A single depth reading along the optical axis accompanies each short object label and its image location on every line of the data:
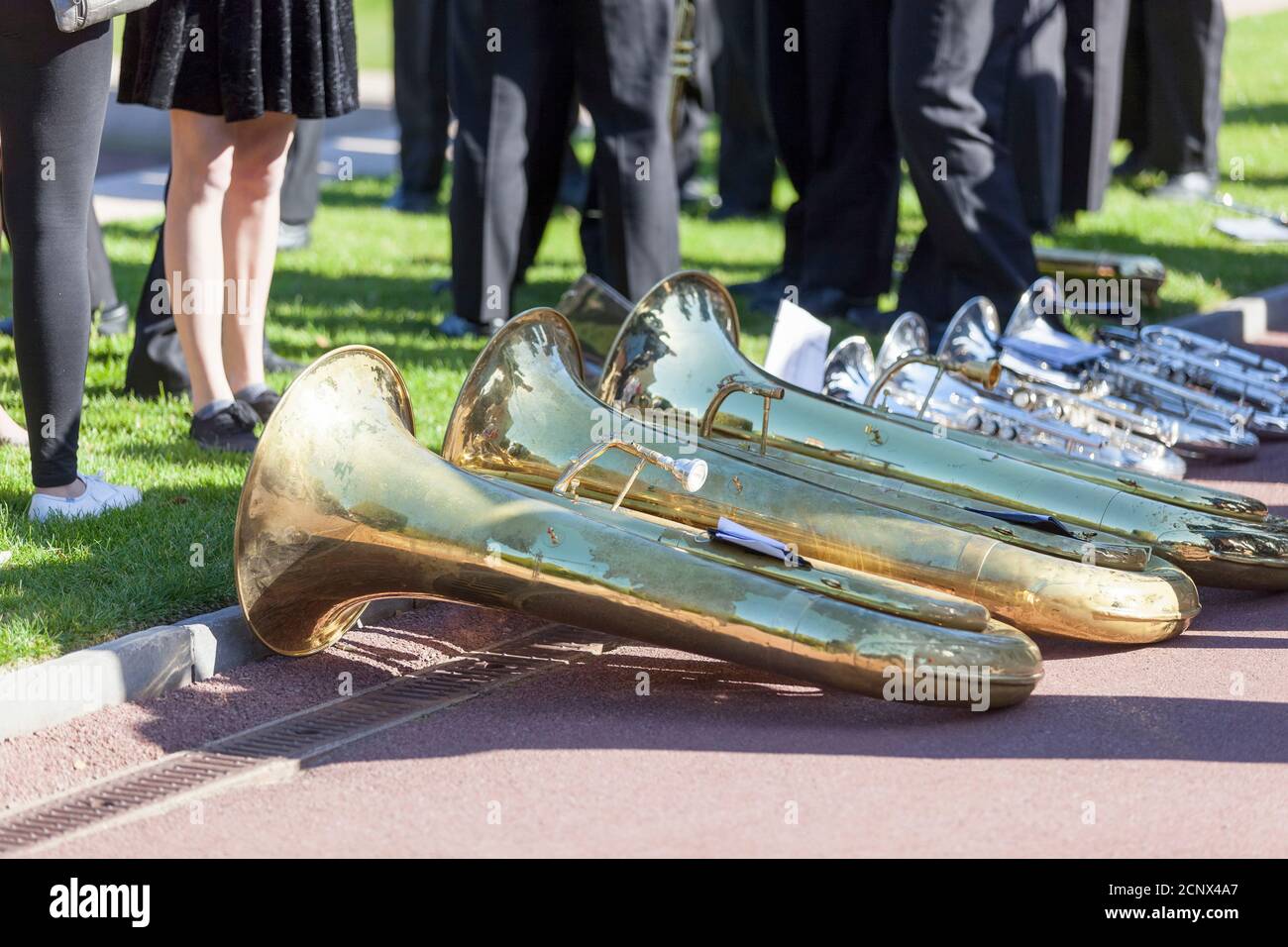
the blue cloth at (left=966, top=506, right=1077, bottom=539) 7.25
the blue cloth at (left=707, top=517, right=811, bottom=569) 6.49
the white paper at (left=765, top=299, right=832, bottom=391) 9.09
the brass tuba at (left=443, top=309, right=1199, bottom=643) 6.92
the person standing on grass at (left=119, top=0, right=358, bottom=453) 8.50
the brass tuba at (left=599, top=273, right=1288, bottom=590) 7.57
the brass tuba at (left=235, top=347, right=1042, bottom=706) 6.20
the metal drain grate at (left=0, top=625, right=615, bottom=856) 5.61
